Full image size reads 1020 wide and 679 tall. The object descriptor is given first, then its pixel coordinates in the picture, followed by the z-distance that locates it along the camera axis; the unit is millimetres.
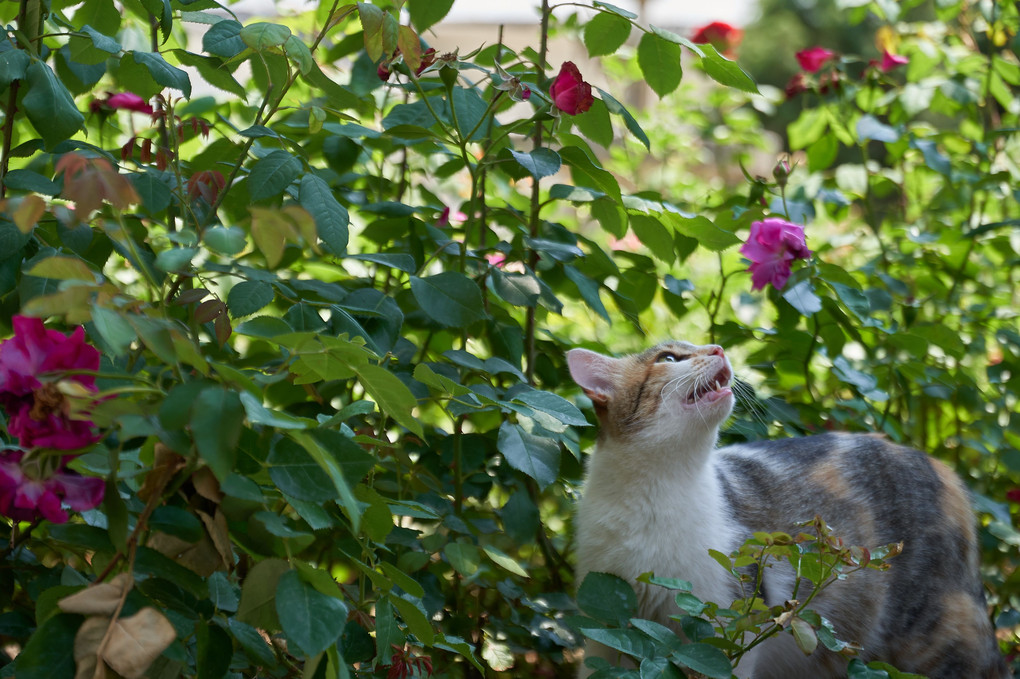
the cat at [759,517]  1816
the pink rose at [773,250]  1881
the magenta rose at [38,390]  1505
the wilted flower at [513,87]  1703
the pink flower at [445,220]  1936
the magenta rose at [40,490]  1513
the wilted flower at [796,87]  2141
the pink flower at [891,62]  2166
